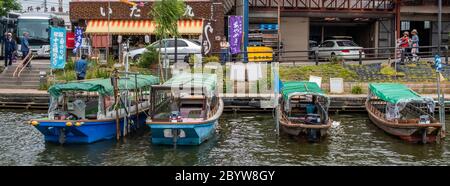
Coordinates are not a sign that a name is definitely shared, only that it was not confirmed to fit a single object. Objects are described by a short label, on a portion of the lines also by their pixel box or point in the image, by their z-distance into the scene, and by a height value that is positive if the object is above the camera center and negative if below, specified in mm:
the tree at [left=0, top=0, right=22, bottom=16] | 50634 +6125
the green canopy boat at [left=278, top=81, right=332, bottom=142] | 21228 -1586
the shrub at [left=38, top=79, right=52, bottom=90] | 31953 -725
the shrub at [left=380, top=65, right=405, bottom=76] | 32750 -44
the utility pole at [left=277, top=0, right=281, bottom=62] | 36859 +2958
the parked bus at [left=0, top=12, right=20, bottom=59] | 41812 +3224
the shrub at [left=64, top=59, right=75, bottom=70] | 34025 +296
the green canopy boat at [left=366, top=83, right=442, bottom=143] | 21047 -1705
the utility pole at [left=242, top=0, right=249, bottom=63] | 35656 +2929
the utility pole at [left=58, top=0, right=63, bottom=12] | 77412 +8357
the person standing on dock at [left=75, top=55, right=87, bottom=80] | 27656 +147
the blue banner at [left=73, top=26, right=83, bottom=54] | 35812 +2031
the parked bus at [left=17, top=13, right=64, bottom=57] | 42344 +2962
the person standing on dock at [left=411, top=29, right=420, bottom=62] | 34131 +1537
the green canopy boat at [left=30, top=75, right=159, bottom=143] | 20422 -1500
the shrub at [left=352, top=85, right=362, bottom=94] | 30828 -1003
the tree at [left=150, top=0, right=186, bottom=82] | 29453 +2726
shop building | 39156 +3392
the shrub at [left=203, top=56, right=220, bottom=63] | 33812 +660
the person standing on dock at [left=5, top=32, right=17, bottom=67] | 34094 +1385
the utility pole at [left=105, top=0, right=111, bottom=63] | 39500 +3941
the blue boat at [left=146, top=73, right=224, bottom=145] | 19984 -1415
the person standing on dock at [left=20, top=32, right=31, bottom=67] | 34625 +1401
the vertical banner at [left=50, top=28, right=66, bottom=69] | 31625 +1226
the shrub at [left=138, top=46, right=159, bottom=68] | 33344 +661
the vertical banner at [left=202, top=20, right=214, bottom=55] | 34438 +1880
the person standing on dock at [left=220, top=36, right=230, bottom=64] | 34438 +1168
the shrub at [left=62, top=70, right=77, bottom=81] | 30841 -245
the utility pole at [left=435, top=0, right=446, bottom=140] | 22077 -1684
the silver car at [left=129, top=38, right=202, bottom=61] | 34844 +1337
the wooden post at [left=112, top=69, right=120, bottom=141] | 21745 -976
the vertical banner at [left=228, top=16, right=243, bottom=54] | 33844 +2128
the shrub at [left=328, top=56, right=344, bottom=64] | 34688 +597
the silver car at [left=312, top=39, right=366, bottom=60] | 36903 +1280
